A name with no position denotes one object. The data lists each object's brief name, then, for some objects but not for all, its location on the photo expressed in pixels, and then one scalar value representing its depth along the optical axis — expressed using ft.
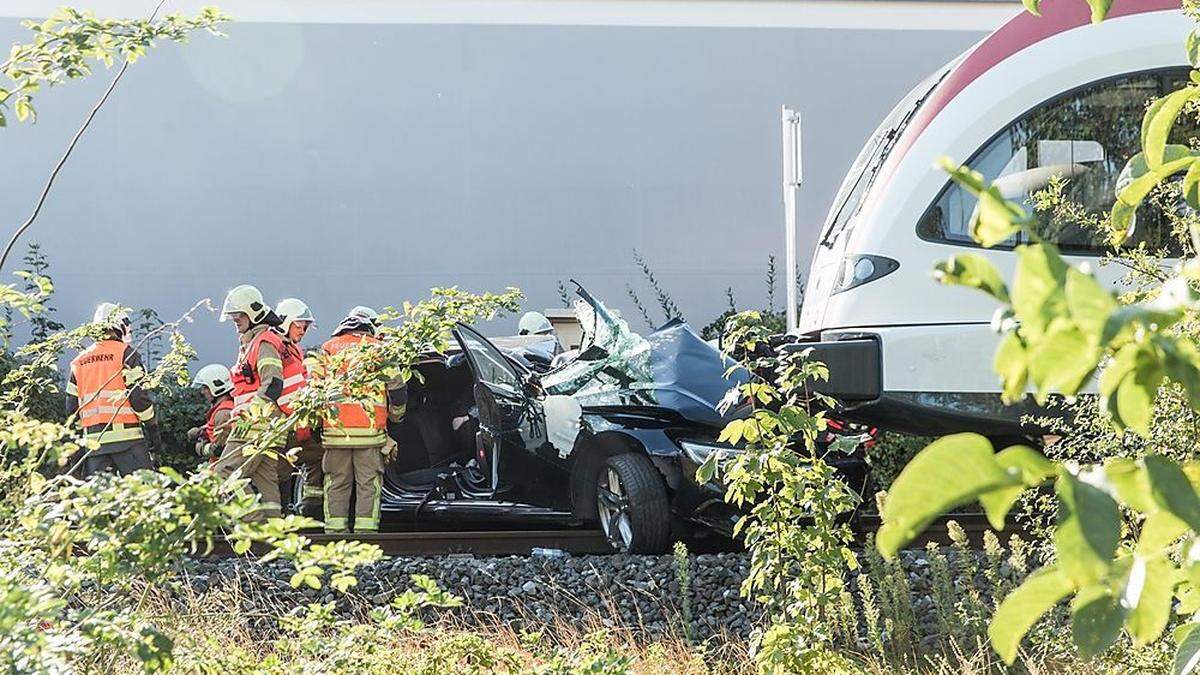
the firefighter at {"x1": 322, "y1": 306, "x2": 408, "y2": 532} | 60.44
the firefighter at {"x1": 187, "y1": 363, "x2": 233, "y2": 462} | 69.46
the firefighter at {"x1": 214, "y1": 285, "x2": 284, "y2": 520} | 60.80
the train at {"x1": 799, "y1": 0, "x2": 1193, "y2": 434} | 51.26
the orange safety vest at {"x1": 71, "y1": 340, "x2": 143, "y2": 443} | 60.95
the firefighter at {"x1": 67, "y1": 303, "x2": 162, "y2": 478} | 61.00
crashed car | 52.39
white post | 65.98
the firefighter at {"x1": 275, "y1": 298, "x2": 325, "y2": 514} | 62.54
